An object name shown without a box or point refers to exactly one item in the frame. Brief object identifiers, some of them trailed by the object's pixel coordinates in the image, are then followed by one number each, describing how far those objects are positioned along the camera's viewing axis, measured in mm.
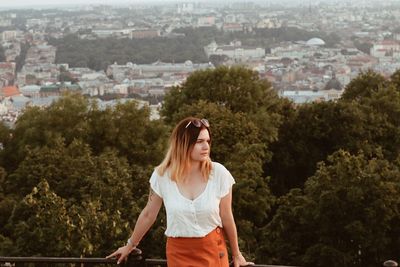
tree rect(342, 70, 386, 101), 33906
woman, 5742
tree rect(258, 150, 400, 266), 17391
